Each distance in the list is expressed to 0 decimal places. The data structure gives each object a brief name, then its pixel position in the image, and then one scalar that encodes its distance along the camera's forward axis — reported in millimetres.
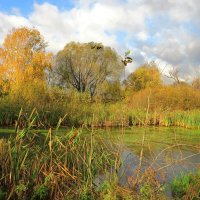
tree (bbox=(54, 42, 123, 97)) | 25946
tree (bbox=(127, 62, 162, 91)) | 24747
